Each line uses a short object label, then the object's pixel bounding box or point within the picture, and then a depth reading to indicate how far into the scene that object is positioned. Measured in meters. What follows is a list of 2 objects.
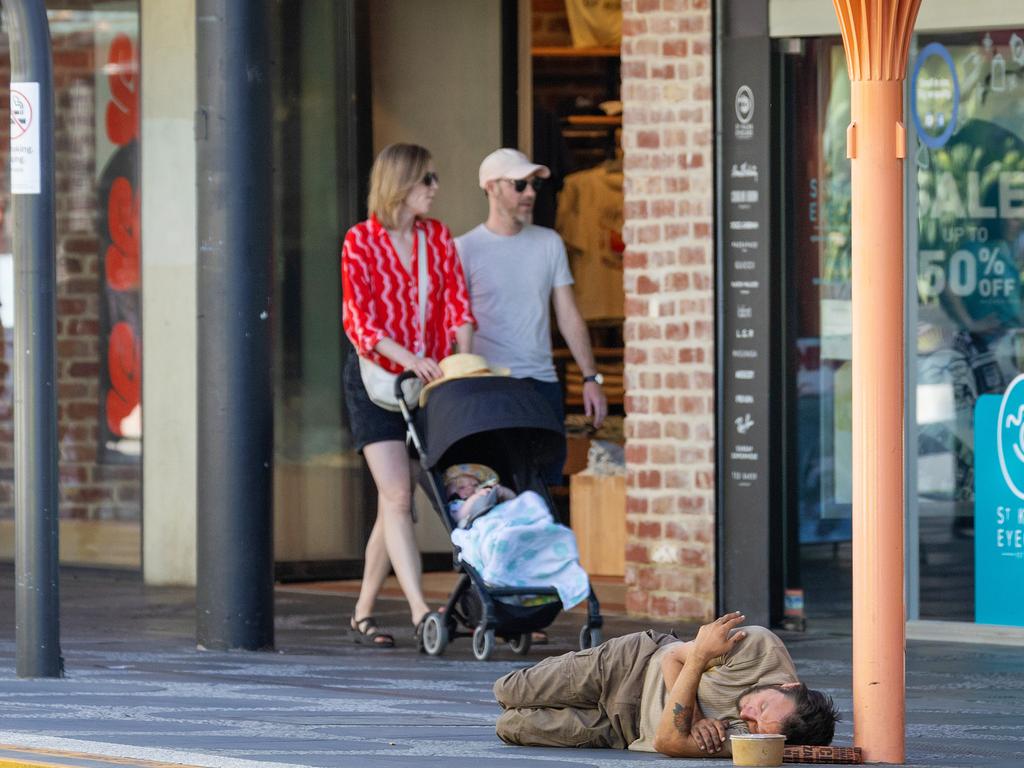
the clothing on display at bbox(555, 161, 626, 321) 27.30
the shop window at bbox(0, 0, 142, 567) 26.47
